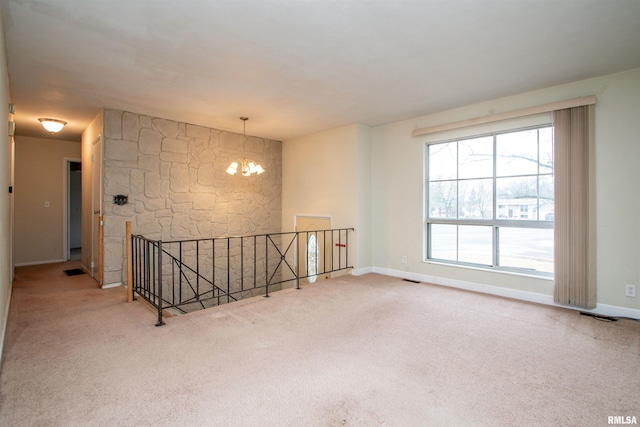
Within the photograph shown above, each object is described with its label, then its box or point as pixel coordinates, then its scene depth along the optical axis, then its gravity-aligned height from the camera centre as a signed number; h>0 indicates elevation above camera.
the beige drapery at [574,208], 3.23 +0.04
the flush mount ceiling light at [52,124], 4.60 +1.34
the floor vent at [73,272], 5.02 -1.02
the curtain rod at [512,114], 3.26 +1.19
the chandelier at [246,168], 4.60 +0.67
